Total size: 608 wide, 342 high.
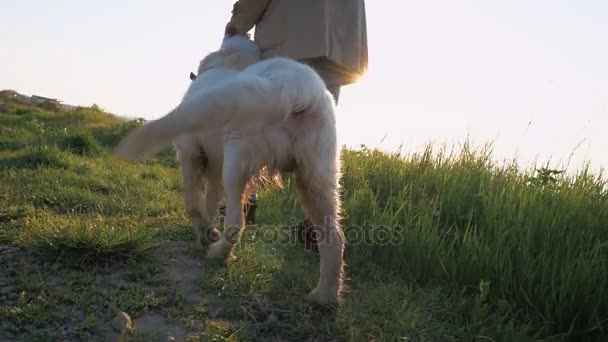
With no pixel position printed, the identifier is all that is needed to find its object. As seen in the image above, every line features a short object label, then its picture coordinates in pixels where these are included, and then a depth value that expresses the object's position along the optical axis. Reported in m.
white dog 2.25
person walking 3.76
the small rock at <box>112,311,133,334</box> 2.44
